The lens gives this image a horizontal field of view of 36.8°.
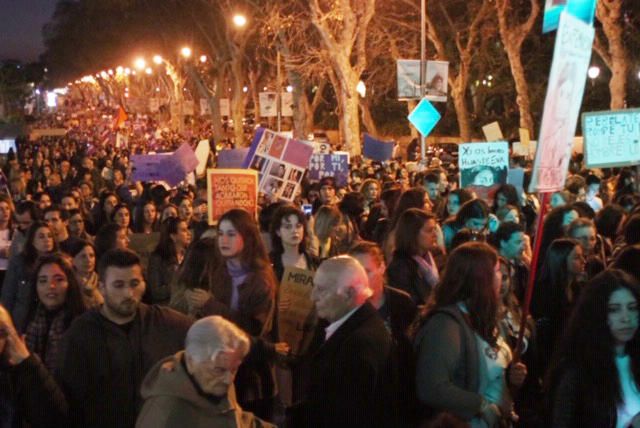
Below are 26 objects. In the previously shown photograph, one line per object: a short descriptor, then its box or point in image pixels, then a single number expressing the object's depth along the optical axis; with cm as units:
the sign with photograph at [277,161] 1161
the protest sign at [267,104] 3706
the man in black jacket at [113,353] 438
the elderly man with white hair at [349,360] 412
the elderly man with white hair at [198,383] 355
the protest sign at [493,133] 1642
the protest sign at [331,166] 1673
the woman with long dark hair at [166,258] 748
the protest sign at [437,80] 2370
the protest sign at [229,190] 924
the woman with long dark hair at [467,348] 433
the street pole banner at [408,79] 2409
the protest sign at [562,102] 464
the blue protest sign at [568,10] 482
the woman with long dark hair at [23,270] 644
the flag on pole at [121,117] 3534
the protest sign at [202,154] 1806
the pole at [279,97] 3812
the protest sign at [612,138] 1030
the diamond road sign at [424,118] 1736
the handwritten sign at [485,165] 1292
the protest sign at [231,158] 1592
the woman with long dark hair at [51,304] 536
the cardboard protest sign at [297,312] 596
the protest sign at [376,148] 1928
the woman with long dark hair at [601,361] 399
